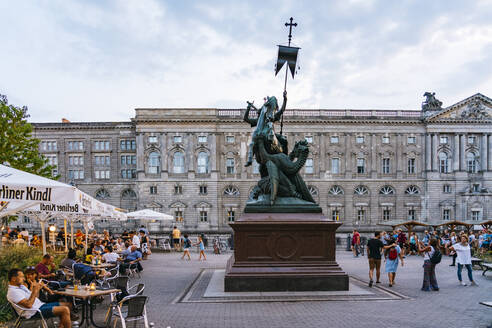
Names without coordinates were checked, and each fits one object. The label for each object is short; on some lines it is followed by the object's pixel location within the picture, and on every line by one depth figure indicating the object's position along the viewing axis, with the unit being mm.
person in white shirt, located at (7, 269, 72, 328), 8320
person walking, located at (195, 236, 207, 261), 26597
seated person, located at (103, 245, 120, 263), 17367
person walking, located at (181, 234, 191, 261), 26991
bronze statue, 14688
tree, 26766
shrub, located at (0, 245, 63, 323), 13633
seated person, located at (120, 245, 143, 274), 18156
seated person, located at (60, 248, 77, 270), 14078
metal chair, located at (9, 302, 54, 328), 8242
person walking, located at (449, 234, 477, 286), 15633
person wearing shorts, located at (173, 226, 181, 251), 34228
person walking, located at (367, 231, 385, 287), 15273
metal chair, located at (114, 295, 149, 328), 8055
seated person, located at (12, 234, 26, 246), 21216
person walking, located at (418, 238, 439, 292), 14297
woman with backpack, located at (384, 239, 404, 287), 14984
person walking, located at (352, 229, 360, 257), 28203
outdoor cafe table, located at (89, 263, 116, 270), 14406
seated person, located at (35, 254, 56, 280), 11484
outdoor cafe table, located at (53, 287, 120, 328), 9250
